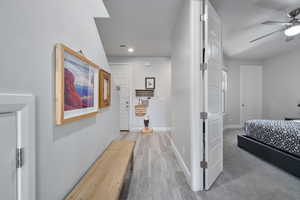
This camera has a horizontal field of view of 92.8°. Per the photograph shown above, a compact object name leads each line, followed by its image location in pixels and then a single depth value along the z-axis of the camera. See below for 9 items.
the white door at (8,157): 0.61
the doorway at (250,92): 5.45
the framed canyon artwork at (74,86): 0.97
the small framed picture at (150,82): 5.07
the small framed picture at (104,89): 1.76
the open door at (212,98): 1.80
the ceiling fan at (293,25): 2.31
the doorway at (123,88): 5.05
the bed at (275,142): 2.13
